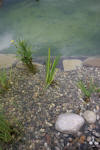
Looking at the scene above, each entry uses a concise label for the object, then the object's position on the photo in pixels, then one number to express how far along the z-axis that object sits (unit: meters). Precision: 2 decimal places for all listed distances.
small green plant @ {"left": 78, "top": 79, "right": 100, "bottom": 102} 1.74
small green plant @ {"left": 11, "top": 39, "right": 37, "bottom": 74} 2.03
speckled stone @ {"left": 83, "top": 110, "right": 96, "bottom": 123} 1.61
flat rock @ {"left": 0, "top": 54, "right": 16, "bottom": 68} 2.51
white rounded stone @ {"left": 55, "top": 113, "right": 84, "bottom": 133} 1.52
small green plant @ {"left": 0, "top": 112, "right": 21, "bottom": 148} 1.40
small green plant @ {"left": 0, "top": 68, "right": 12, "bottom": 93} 1.90
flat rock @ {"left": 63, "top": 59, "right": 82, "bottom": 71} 2.33
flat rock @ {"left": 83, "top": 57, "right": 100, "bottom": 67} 2.32
